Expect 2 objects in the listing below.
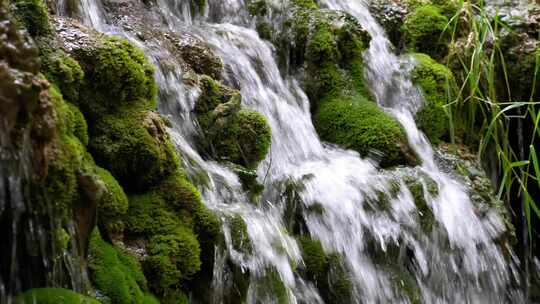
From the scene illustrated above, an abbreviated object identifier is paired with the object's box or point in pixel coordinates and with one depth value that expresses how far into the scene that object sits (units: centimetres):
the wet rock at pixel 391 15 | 605
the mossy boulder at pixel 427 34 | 587
